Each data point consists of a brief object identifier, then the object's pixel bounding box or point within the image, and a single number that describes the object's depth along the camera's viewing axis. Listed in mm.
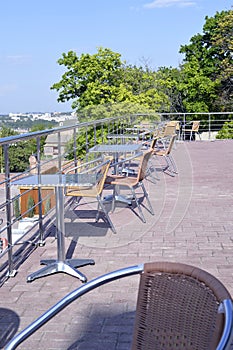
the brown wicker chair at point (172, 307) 1562
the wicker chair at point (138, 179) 5137
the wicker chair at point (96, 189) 4277
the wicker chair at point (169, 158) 8047
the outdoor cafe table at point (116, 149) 6023
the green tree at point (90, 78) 24766
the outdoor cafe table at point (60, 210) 3528
